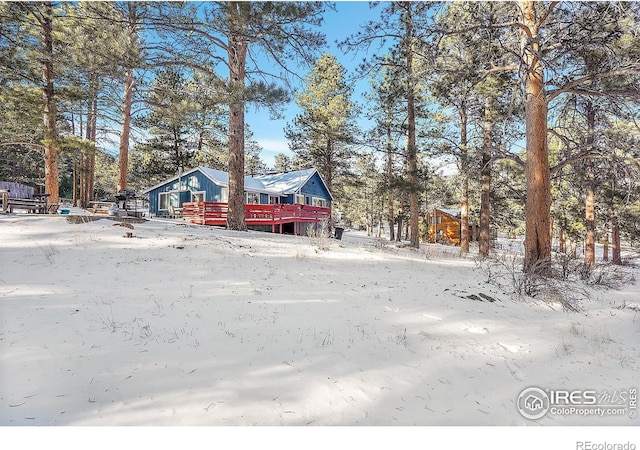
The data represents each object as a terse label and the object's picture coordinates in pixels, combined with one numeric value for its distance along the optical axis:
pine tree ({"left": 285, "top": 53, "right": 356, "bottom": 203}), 23.05
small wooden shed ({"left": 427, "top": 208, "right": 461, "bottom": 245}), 39.41
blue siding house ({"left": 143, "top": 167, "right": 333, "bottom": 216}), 21.28
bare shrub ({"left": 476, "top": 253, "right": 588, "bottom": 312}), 5.30
